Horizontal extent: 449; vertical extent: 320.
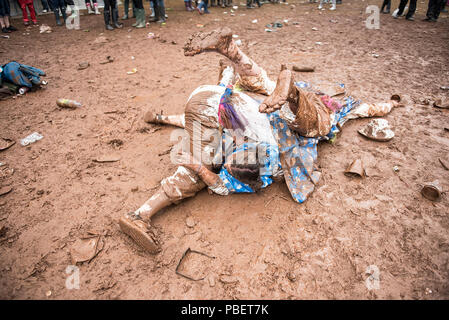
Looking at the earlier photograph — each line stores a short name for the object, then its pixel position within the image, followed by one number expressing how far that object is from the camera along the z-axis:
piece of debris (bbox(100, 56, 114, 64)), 5.12
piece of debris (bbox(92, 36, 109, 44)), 6.13
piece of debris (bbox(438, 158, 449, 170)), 2.40
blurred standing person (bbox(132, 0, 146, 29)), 6.73
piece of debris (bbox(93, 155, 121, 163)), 2.79
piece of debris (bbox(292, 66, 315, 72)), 4.35
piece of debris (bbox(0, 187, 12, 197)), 2.42
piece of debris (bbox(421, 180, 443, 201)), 2.07
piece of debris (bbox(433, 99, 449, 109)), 3.16
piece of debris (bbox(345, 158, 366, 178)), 2.35
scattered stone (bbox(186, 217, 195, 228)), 2.08
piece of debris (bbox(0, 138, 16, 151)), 2.97
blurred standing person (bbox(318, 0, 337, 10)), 8.43
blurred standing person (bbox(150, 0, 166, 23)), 7.18
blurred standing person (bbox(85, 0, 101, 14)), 8.23
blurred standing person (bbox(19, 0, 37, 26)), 7.09
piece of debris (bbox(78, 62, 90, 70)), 4.88
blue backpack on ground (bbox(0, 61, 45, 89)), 3.83
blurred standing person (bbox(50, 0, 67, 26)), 7.15
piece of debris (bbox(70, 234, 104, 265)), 1.89
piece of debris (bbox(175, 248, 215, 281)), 1.76
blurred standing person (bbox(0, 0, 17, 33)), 6.46
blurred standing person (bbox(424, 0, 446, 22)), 6.43
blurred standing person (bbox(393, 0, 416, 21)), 6.64
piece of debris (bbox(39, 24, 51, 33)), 6.97
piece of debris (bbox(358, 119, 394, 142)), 2.74
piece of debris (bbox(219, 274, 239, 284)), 1.71
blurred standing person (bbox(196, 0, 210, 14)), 8.09
